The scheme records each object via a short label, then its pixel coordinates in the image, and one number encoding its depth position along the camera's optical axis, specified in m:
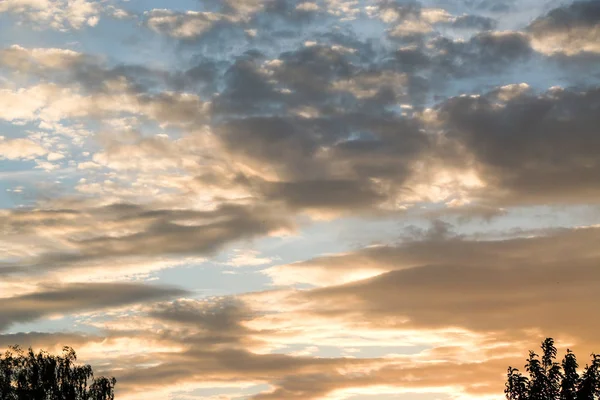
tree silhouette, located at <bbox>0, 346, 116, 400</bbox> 101.31
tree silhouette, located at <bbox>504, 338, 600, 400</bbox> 72.31
